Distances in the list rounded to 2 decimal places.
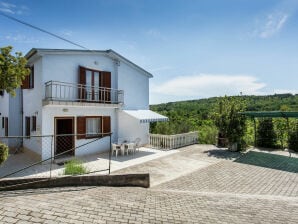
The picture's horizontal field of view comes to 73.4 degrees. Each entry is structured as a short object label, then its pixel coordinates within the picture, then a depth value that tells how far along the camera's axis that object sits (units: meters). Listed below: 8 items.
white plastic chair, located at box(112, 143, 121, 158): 17.45
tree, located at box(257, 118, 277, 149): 21.11
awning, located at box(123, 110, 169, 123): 18.95
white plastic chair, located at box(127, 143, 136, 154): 18.08
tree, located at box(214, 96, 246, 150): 19.23
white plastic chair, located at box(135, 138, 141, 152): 19.34
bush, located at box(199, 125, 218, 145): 23.67
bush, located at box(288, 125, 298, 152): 19.56
